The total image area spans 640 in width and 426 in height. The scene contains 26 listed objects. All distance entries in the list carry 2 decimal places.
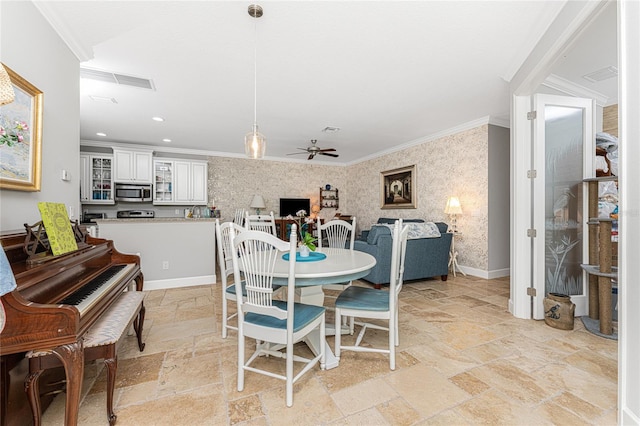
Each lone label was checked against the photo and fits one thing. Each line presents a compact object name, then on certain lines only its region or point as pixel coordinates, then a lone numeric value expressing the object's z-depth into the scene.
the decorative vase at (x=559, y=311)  2.49
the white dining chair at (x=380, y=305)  1.88
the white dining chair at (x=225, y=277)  2.30
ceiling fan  5.44
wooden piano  1.07
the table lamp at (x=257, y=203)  6.99
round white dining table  1.72
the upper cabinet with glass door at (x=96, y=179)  5.60
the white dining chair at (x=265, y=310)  1.51
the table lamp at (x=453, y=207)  4.68
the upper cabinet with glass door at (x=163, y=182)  6.18
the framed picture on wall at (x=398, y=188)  5.88
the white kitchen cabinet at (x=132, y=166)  5.82
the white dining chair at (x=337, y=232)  3.08
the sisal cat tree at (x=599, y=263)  2.42
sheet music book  1.56
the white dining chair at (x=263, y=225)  3.39
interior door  2.79
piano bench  1.21
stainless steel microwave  5.80
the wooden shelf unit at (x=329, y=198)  8.10
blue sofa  3.76
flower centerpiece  2.29
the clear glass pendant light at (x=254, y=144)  2.67
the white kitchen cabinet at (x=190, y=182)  6.30
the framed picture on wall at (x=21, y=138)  1.55
